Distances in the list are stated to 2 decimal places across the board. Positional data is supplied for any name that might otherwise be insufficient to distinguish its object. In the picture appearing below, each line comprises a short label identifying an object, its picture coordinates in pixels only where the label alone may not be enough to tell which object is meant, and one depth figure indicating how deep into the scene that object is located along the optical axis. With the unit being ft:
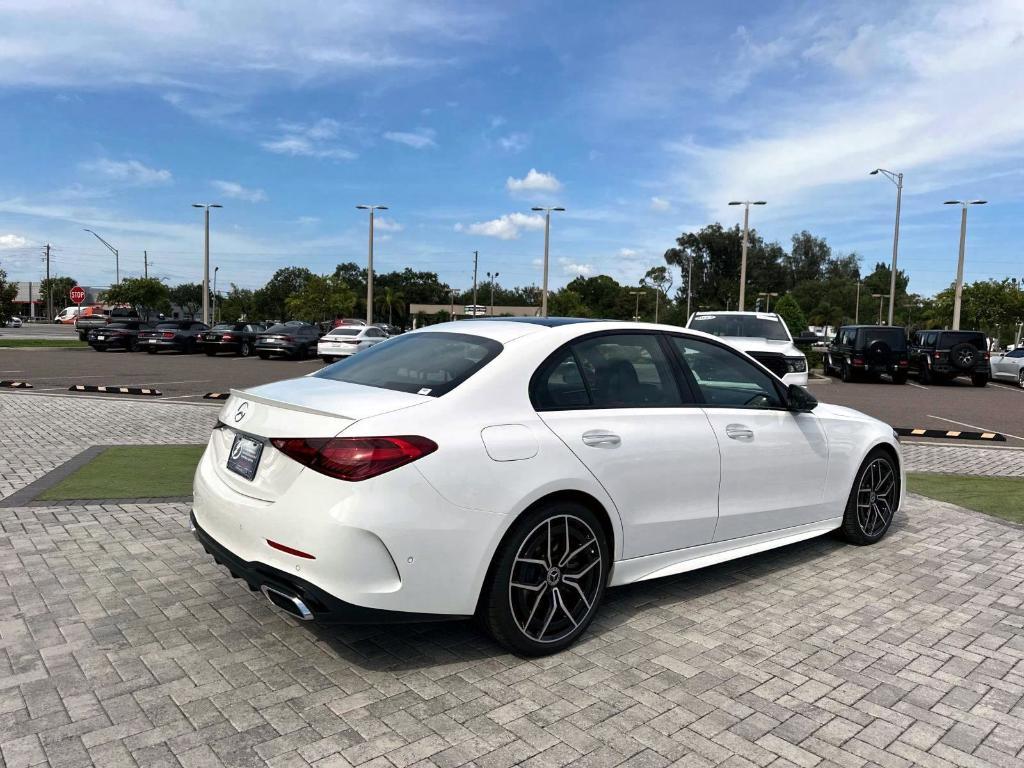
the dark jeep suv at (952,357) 75.00
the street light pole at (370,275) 148.38
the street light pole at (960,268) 110.57
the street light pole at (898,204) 119.34
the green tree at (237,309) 356.79
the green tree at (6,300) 132.05
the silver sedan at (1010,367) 81.46
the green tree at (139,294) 190.49
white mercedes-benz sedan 10.48
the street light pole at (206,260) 135.91
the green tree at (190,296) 403.95
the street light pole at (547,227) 156.66
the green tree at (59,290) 342.85
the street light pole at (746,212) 136.29
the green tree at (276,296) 348.38
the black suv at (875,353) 74.13
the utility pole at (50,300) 316.31
